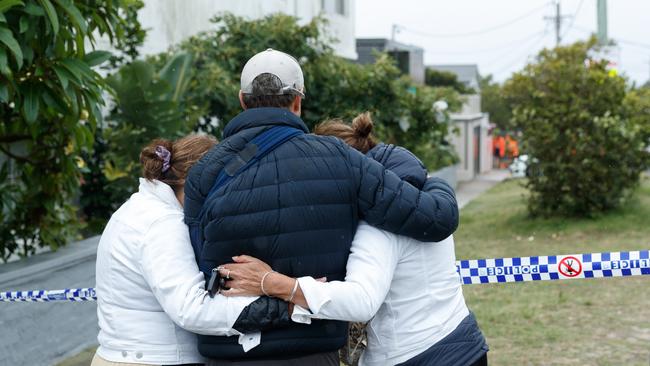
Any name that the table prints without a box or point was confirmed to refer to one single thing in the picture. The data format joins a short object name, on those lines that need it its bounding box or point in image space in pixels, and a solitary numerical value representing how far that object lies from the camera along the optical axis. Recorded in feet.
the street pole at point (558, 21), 221.62
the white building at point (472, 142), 103.14
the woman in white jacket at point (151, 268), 9.30
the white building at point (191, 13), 40.60
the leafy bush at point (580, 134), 44.21
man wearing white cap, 8.64
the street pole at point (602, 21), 51.63
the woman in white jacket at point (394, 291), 8.76
